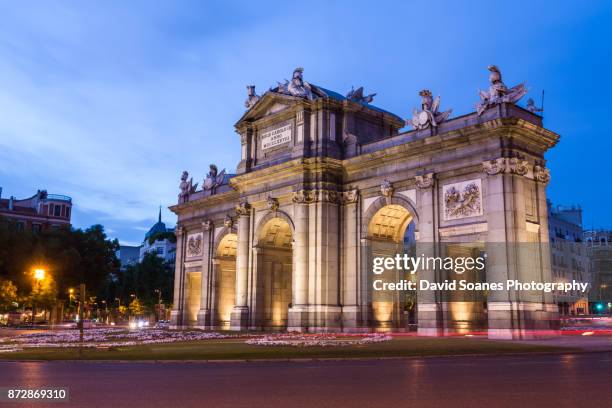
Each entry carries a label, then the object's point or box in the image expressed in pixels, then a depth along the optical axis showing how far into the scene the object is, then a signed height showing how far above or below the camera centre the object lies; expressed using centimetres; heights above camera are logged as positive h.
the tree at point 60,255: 6612 +543
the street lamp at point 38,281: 4740 +171
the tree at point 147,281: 11706 +372
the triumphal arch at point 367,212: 3775 +663
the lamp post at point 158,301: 11569 -14
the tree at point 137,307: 12445 -133
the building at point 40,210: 11425 +1715
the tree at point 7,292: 5837 +77
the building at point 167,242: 19441 +1881
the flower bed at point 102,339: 3261 -236
